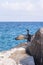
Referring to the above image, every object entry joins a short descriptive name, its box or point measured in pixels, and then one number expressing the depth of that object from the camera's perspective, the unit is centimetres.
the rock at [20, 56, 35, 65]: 616
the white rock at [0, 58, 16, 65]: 577
